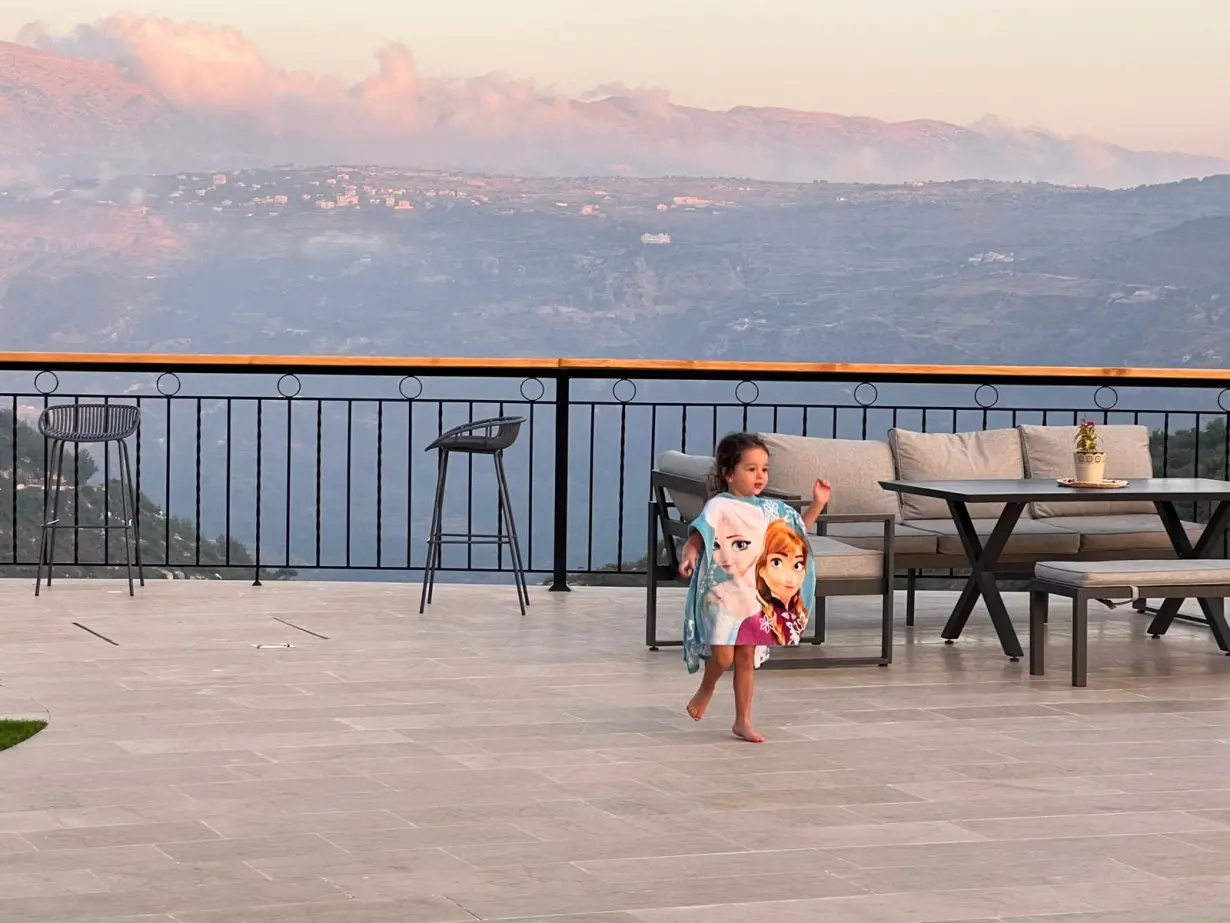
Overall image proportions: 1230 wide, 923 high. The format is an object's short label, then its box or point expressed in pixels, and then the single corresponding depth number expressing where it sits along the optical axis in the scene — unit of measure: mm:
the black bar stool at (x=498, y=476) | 7098
